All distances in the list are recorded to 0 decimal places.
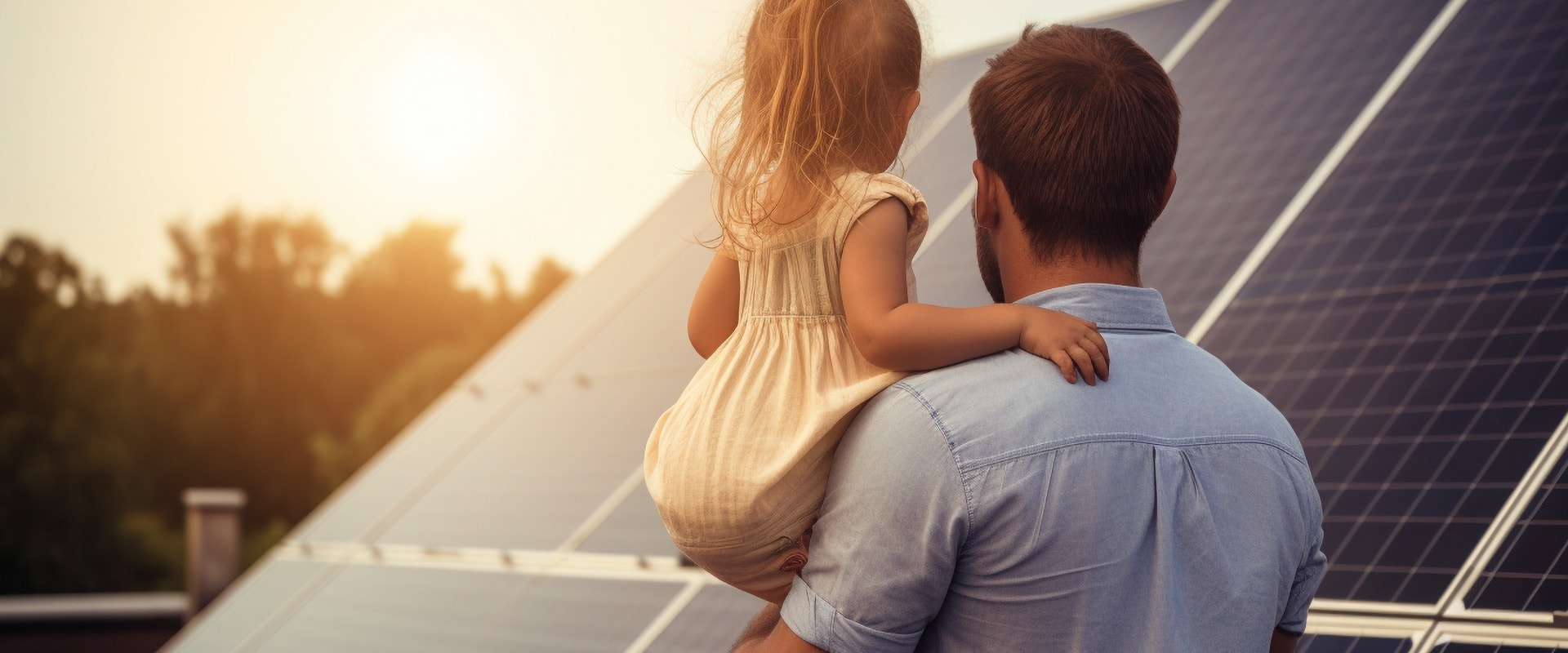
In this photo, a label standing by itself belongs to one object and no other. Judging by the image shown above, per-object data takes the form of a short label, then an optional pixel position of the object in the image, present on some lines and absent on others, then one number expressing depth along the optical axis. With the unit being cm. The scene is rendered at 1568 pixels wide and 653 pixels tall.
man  193
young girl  214
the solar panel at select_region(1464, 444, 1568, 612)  286
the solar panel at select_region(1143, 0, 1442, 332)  474
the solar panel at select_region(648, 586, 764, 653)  429
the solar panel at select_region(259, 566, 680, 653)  512
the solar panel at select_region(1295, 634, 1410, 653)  296
